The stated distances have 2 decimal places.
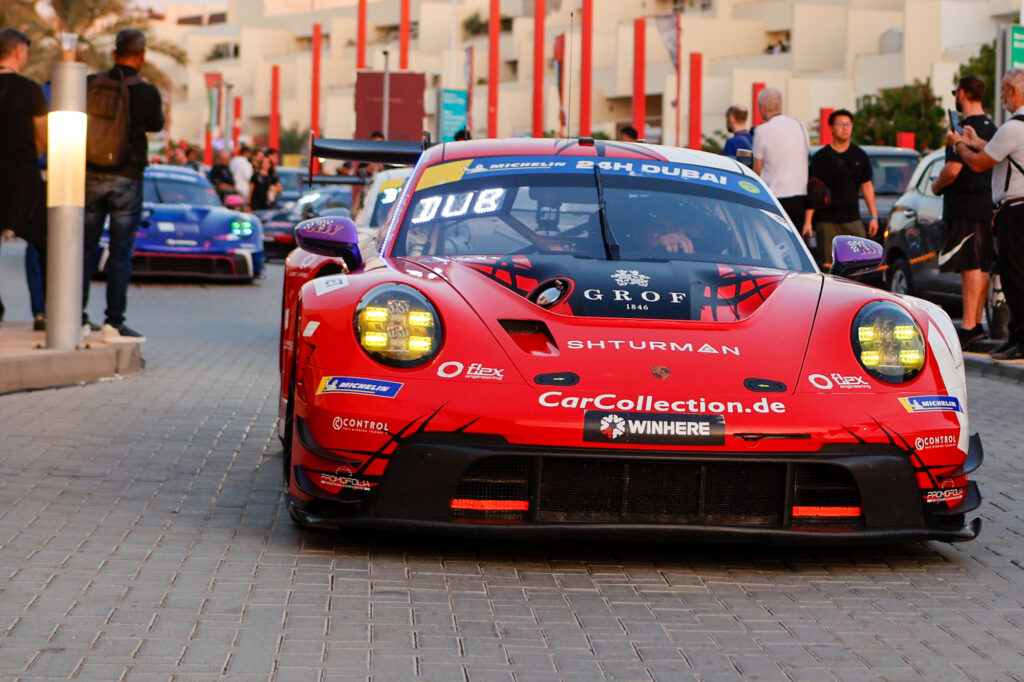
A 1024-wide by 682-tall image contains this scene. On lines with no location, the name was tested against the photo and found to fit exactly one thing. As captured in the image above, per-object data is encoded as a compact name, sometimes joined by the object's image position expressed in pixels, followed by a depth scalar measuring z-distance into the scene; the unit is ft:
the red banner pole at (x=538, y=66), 130.40
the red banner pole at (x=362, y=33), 183.01
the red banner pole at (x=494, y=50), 145.59
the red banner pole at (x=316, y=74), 219.16
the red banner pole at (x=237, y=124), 263.70
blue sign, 118.21
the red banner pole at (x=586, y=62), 119.03
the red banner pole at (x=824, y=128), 161.48
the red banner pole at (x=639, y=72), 128.57
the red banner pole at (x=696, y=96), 134.10
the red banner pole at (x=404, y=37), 173.88
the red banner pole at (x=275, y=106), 270.46
